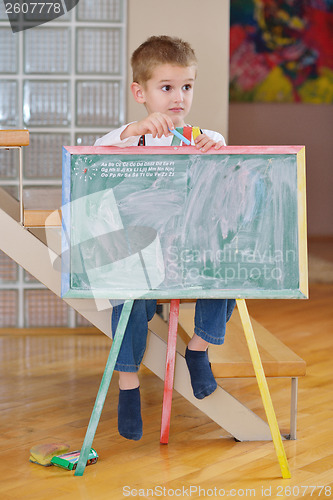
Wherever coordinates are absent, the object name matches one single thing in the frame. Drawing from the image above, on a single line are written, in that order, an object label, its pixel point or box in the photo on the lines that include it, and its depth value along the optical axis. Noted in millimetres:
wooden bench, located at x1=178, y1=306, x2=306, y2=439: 3489
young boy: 3391
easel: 3259
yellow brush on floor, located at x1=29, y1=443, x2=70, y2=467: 3356
